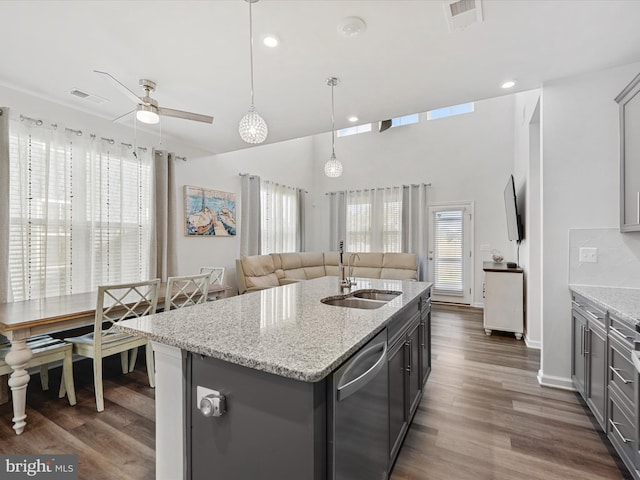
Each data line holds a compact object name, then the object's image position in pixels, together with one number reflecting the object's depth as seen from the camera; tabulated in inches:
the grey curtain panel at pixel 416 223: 239.8
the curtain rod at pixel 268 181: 212.6
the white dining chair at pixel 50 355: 86.7
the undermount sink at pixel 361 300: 82.9
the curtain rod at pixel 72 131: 113.2
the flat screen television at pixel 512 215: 147.4
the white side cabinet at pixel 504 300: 155.1
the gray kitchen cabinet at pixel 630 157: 82.4
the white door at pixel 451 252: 229.3
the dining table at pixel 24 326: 77.4
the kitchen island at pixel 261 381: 37.1
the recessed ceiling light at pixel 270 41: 81.1
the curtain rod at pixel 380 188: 241.9
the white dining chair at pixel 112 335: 89.7
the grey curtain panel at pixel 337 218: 275.4
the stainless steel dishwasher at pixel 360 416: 38.7
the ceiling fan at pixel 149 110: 95.3
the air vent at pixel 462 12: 68.5
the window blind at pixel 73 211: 110.3
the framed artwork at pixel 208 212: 174.1
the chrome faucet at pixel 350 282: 95.1
